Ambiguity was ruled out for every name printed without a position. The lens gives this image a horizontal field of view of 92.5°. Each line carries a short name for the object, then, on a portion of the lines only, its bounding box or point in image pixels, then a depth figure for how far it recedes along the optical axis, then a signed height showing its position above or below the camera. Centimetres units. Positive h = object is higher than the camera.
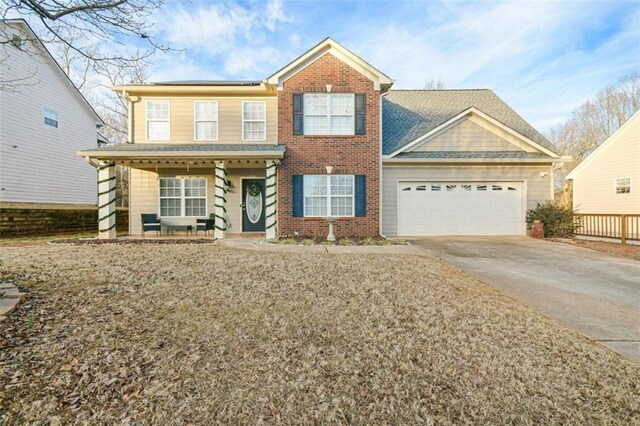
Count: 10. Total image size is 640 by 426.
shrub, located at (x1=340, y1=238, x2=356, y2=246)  952 -95
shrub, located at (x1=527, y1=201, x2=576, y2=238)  1137 -33
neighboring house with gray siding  1277 +350
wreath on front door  1209 +93
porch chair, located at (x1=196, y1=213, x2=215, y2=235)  1104 -40
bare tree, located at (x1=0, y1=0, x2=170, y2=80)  465 +309
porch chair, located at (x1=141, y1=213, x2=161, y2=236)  1095 -35
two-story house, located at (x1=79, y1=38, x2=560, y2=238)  1118 +187
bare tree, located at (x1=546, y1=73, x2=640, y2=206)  2672 +858
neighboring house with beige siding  1467 +186
